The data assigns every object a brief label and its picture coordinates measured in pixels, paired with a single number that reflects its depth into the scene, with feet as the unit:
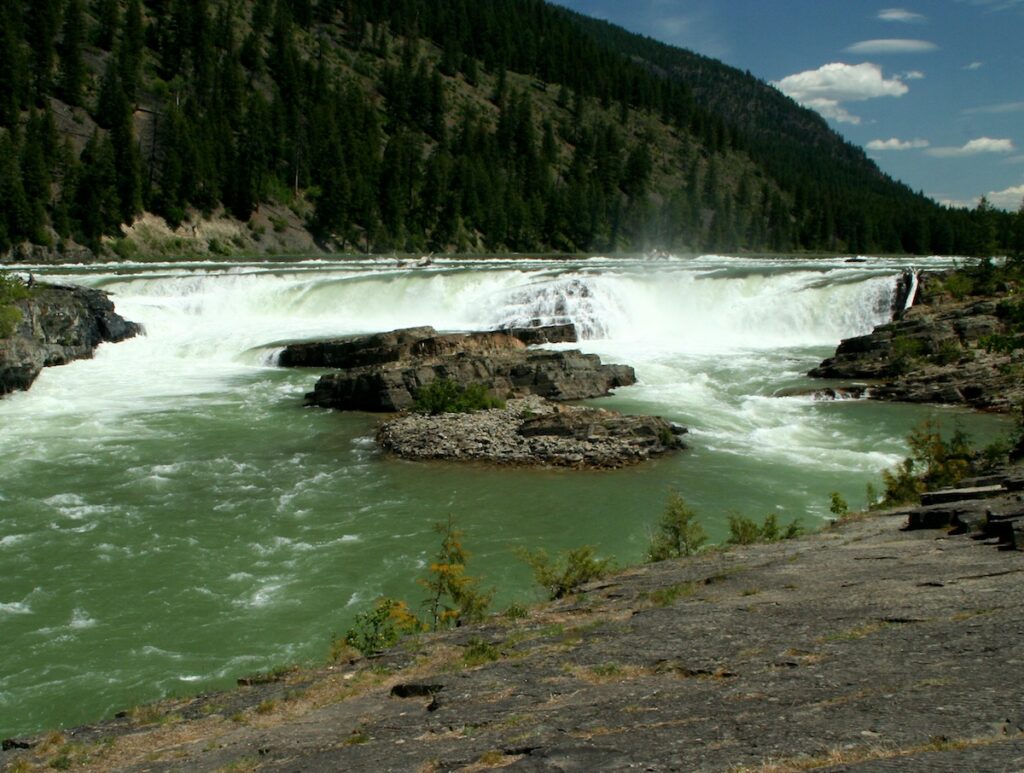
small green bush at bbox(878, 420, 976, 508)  46.21
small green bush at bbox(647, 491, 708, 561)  41.45
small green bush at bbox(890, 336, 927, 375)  99.30
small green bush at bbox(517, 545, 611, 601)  35.63
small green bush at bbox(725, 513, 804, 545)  41.55
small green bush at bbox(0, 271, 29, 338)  95.86
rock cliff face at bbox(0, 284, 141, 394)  90.79
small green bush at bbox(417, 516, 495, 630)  34.30
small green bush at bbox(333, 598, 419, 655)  31.76
